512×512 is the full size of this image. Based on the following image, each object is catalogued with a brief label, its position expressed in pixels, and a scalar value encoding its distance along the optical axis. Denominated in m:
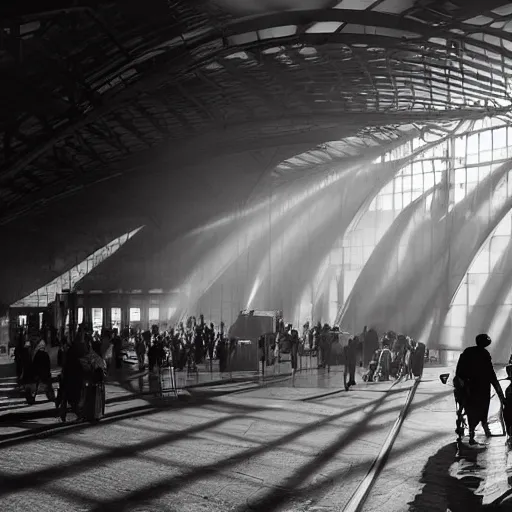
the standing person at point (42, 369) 14.61
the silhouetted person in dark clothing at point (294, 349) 22.76
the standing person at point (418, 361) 19.27
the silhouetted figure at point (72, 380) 12.01
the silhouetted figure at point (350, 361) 17.19
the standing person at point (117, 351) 24.80
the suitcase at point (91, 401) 12.02
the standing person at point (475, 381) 9.26
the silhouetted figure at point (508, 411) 9.12
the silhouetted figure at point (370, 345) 21.96
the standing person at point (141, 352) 26.00
